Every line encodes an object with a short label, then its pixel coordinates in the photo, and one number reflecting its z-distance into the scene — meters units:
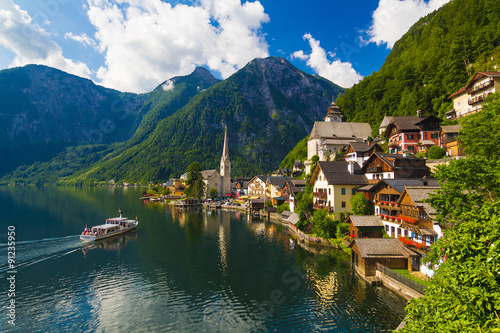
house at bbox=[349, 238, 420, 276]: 30.40
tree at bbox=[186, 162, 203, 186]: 128.62
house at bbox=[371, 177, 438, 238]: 36.91
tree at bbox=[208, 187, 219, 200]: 131.50
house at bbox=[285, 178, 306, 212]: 73.09
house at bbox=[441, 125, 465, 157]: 45.31
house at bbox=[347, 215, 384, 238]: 39.88
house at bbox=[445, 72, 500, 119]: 49.22
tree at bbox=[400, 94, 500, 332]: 8.16
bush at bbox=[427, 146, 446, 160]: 47.52
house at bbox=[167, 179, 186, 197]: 153.50
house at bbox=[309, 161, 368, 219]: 49.91
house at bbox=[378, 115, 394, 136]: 79.06
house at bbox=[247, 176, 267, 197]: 112.00
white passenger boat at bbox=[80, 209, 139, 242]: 52.31
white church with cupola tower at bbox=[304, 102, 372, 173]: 86.44
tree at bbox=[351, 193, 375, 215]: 44.53
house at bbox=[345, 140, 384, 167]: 56.84
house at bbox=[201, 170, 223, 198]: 142.62
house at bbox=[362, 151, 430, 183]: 44.22
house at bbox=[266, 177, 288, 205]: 93.81
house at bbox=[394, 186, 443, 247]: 30.11
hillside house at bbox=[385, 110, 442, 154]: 58.44
